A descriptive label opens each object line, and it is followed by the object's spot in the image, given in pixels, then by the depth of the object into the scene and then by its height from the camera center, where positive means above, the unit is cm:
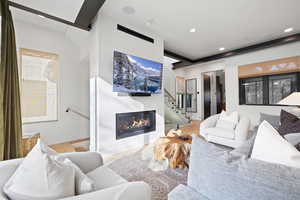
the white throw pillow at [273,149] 62 -25
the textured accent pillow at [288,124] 161 -31
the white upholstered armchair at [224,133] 266 -71
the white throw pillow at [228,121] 295 -48
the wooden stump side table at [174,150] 217 -84
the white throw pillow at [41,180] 69 -44
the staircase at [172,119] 466 -67
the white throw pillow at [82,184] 81 -52
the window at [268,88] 380 +39
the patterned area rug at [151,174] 167 -111
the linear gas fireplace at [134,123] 293 -55
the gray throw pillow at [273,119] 242 -35
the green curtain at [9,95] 151 +7
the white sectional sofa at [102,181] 75 -56
